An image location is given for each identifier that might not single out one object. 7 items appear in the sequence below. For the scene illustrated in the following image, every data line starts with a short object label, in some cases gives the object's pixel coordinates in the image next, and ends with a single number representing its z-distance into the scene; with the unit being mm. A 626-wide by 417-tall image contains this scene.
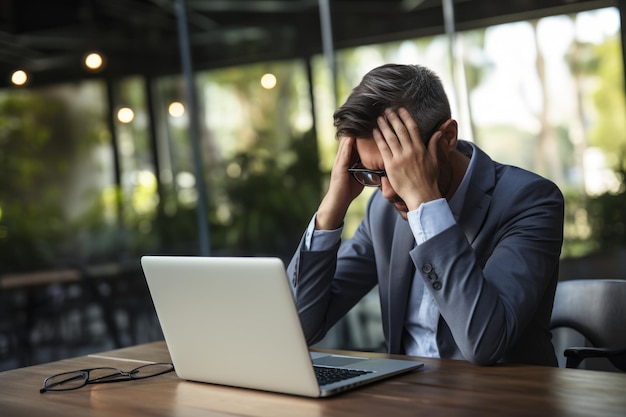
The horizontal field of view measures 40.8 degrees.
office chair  2391
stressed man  1832
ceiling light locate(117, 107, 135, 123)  5723
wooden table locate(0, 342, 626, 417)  1466
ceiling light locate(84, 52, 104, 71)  5652
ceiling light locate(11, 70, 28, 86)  5336
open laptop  1612
